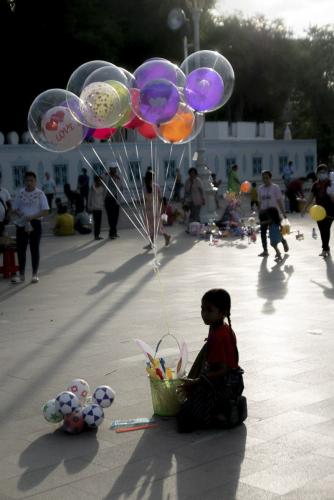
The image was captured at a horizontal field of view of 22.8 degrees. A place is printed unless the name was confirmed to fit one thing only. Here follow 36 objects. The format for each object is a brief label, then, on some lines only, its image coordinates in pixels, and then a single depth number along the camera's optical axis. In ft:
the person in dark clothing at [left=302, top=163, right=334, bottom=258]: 52.29
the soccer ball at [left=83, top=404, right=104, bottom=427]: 19.16
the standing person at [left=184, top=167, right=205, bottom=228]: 72.13
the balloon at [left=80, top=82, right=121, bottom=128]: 29.50
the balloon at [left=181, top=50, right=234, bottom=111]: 32.81
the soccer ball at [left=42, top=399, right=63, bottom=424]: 19.29
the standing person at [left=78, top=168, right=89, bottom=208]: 105.70
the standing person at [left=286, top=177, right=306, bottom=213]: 97.60
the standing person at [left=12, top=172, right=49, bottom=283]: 45.29
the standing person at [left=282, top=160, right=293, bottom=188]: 120.57
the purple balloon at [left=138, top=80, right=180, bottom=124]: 29.37
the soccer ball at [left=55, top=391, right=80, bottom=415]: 19.16
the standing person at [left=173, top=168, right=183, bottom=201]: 120.51
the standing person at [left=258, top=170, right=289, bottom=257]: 54.44
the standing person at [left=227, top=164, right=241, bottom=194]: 96.22
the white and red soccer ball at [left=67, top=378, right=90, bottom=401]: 20.21
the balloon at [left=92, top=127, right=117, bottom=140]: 34.12
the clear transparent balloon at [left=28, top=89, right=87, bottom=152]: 31.55
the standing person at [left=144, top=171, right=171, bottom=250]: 59.11
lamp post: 81.56
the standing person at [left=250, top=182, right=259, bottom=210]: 96.91
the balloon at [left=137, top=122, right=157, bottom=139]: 32.68
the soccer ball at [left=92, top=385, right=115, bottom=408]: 19.94
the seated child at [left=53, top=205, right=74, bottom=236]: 77.87
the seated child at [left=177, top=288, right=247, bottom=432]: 18.95
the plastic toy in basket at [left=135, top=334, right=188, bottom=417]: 20.00
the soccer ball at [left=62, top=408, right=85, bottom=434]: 19.04
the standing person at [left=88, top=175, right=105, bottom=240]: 70.79
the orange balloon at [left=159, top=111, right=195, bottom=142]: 31.14
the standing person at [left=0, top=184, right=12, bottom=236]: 51.13
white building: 114.42
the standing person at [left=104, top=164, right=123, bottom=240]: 71.15
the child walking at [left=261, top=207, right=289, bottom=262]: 53.21
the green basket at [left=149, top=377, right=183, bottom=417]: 19.99
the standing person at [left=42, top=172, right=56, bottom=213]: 105.91
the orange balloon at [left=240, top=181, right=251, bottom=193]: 91.20
